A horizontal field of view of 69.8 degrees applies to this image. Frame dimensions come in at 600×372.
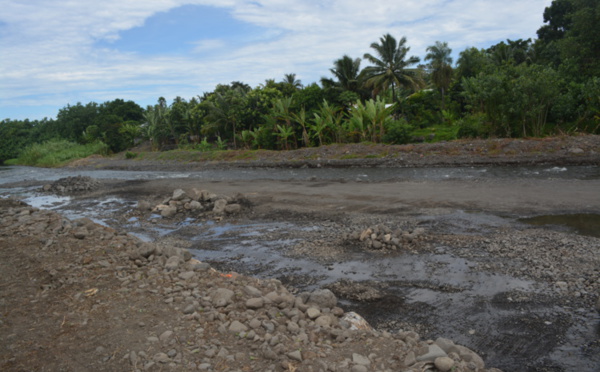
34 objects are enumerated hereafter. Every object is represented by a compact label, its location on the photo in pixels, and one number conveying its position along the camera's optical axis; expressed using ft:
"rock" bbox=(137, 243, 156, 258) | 25.68
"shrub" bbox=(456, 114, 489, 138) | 96.37
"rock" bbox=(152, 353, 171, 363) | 14.08
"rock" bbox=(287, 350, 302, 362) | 13.89
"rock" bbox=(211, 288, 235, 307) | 18.26
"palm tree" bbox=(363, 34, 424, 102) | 125.81
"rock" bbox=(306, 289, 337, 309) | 19.62
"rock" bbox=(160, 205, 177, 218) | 48.78
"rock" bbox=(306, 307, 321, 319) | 17.32
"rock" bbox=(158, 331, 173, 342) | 15.46
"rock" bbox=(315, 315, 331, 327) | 16.71
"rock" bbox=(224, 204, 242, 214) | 47.97
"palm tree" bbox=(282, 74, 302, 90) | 189.96
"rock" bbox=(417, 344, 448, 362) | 13.71
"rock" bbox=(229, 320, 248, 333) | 16.05
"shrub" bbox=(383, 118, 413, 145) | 104.50
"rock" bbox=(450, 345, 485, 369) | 14.15
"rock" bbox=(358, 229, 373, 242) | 32.30
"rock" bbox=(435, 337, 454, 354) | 14.66
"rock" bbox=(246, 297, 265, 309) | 17.95
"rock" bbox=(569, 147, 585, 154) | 74.16
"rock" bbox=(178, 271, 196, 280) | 21.90
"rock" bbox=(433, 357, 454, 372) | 13.25
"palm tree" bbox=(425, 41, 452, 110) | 147.95
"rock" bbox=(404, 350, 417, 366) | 13.65
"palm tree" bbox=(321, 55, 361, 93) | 127.13
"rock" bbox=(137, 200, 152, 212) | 53.42
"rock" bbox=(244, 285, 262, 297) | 19.36
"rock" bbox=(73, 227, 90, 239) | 30.99
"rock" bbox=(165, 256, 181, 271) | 23.58
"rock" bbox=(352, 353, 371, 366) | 13.58
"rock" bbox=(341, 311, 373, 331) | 18.09
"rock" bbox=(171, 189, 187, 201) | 52.71
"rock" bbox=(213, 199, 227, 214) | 47.80
